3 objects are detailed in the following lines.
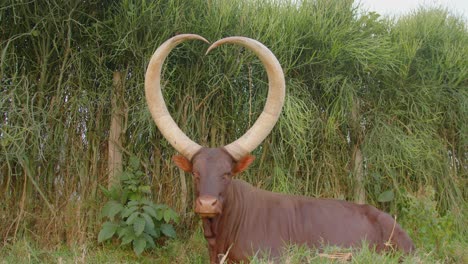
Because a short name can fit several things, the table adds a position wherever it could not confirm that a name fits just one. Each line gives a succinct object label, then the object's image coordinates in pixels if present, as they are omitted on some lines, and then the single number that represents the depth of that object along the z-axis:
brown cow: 3.87
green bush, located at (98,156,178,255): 4.46
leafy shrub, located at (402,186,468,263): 4.96
